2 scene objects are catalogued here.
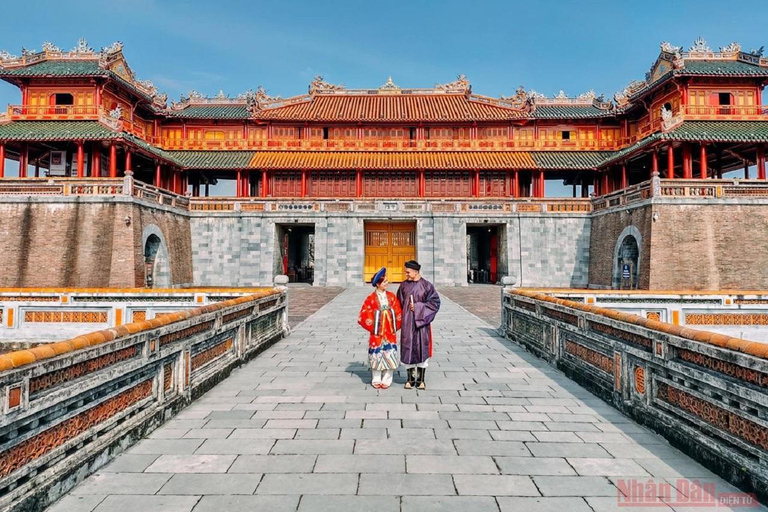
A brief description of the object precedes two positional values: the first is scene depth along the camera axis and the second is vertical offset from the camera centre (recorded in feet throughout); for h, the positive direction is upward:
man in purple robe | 18.37 -2.35
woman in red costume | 18.38 -2.60
